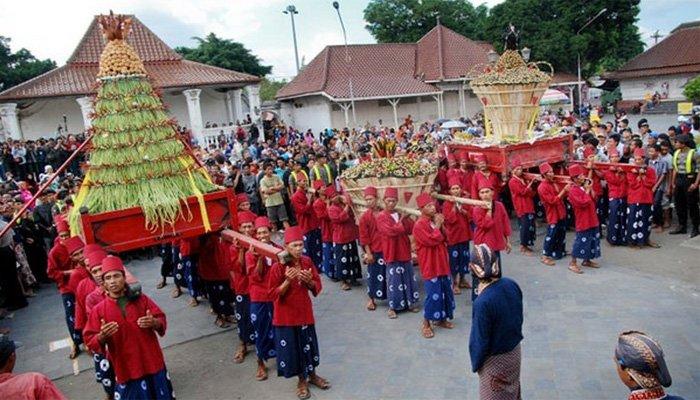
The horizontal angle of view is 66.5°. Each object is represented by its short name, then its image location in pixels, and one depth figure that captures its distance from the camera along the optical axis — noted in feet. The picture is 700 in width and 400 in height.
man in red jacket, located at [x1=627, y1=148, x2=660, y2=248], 29.48
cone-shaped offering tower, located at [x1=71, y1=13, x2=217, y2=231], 17.21
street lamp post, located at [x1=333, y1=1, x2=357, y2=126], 82.65
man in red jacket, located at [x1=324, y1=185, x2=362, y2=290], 28.37
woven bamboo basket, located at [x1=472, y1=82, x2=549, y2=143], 32.86
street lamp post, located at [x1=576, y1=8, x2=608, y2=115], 99.73
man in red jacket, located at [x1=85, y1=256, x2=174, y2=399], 14.24
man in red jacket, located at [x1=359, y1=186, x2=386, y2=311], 24.75
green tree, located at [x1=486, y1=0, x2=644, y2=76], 110.63
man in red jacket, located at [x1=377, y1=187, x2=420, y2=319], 23.25
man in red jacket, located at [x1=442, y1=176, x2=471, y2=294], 25.57
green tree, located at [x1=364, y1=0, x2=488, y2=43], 127.65
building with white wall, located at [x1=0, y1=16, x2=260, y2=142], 68.39
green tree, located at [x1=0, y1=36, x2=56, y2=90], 114.50
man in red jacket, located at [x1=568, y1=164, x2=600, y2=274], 26.89
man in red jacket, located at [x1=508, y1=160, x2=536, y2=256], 30.09
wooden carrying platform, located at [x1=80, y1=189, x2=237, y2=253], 16.70
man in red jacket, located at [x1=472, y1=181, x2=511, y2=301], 23.35
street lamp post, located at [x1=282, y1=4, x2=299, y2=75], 106.42
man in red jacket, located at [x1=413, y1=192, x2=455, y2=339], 21.39
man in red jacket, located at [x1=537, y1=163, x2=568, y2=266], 28.07
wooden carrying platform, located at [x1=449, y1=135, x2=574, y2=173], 32.50
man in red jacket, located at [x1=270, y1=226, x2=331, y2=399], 17.15
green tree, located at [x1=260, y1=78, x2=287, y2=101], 173.47
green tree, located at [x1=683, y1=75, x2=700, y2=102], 81.25
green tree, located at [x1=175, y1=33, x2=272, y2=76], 114.93
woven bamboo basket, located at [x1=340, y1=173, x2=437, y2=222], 26.66
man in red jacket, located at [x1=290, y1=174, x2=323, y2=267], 30.55
